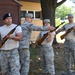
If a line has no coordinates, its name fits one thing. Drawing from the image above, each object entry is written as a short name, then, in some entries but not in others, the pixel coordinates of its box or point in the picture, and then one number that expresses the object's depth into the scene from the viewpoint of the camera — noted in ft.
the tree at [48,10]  26.82
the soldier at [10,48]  12.45
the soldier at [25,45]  14.14
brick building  18.53
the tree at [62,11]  127.14
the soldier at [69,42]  16.05
